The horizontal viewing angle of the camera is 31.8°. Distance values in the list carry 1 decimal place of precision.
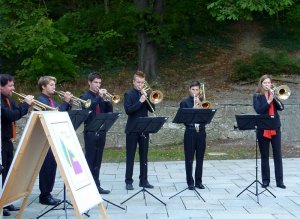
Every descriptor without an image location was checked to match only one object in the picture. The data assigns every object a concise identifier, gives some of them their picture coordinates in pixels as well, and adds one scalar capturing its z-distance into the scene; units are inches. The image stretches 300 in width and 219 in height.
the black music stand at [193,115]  339.9
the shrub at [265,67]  751.1
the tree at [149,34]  753.0
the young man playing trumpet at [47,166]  324.2
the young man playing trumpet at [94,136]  354.6
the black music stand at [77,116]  310.5
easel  236.1
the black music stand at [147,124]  330.3
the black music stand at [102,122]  328.8
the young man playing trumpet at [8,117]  298.0
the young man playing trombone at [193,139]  366.0
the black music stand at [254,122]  342.3
